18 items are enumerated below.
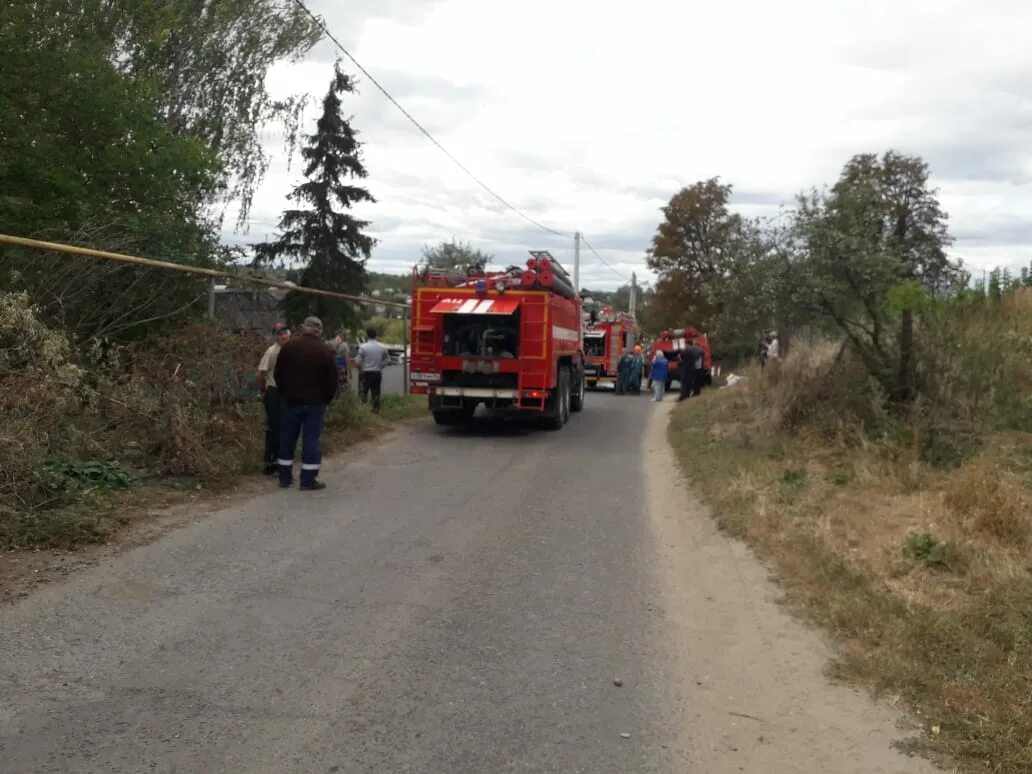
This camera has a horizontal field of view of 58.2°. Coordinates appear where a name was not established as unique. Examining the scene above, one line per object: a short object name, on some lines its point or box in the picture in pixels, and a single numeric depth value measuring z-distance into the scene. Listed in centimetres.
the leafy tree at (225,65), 2400
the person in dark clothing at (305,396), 943
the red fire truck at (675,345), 2909
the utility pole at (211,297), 1135
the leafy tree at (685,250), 4391
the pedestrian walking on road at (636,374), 2880
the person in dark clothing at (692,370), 2434
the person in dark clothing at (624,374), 2870
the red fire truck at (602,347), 2964
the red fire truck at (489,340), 1488
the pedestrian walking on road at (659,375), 2517
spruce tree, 2912
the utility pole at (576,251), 4872
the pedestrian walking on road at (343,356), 1523
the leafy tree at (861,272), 1173
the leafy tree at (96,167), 1065
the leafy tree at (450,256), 6378
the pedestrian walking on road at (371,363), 1588
